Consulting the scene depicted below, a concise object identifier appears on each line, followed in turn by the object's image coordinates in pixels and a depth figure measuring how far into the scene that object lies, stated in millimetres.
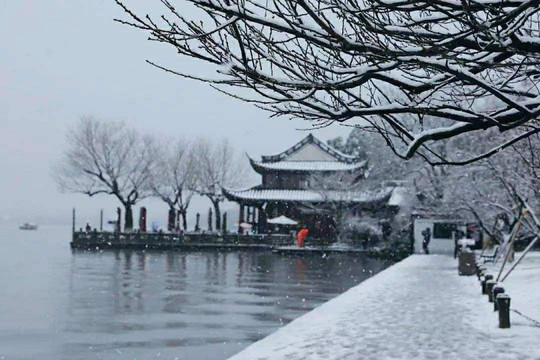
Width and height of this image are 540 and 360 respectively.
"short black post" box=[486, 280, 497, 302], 14330
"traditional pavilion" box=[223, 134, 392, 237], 55219
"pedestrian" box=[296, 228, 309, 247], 47344
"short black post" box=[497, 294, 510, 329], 10812
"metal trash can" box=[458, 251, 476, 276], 22812
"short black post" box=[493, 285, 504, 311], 11492
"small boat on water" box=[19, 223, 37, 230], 148000
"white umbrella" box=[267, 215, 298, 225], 53188
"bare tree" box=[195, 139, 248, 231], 68312
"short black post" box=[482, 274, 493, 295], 15836
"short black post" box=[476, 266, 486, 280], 18703
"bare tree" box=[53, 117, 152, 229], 62938
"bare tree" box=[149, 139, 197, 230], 66062
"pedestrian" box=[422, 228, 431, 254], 41000
